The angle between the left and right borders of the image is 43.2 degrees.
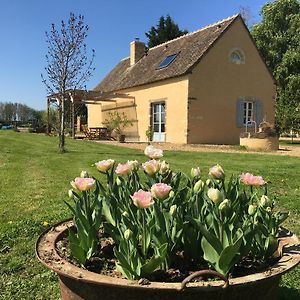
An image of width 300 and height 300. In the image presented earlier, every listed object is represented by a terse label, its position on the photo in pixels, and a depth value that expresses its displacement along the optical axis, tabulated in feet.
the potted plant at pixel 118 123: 75.61
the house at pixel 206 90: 61.00
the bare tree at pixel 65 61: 38.11
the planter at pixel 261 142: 51.80
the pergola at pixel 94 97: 72.74
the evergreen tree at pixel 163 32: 115.03
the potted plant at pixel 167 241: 5.48
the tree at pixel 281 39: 91.45
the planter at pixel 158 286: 5.26
